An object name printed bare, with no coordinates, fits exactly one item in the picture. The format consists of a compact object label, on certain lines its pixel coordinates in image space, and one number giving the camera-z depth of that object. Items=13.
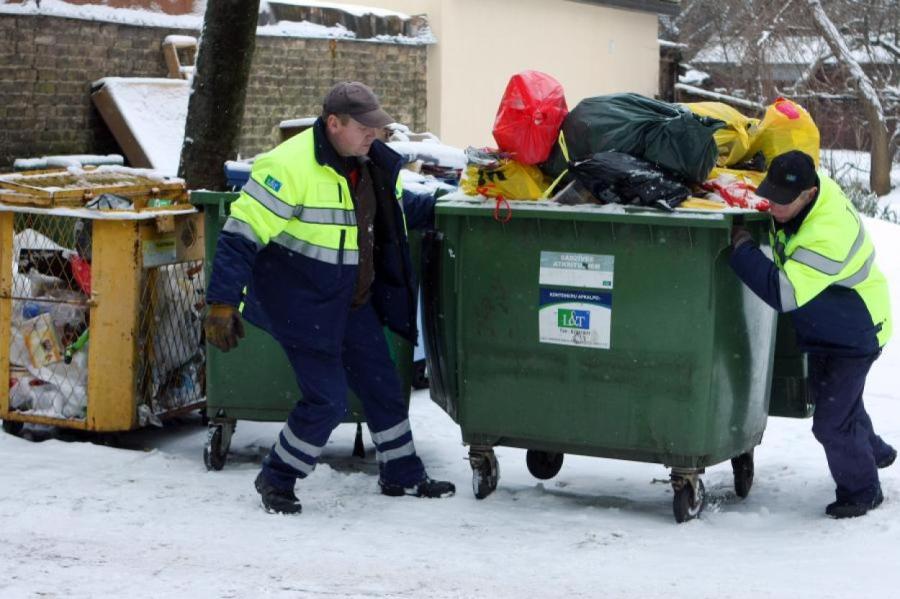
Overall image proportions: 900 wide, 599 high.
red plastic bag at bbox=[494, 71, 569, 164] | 10.41
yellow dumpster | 11.88
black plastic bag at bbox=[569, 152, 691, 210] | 9.83
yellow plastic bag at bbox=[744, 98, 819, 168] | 10.91
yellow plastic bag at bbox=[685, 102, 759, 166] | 10.73
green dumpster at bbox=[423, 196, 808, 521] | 9.84
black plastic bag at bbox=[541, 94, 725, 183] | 10.07
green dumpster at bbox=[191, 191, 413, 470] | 11.45
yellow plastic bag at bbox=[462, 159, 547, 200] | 10.43
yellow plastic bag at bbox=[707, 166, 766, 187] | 10.45
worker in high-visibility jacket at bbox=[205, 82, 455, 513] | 9.62
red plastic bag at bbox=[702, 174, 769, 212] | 10.05
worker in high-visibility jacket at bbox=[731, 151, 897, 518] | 9.53
